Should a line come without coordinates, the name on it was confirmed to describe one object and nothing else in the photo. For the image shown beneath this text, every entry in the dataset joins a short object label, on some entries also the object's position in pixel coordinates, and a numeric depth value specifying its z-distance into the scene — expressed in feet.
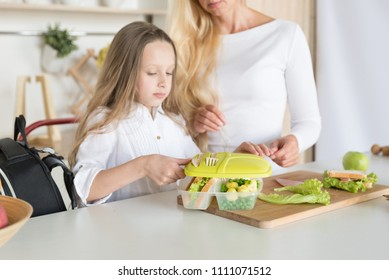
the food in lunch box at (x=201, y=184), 8.08
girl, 9.01
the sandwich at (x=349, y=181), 8.57
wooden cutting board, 7.87
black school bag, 8.16
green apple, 9.30
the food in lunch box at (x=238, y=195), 8.03
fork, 8.13
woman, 9.92
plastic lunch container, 8.02
